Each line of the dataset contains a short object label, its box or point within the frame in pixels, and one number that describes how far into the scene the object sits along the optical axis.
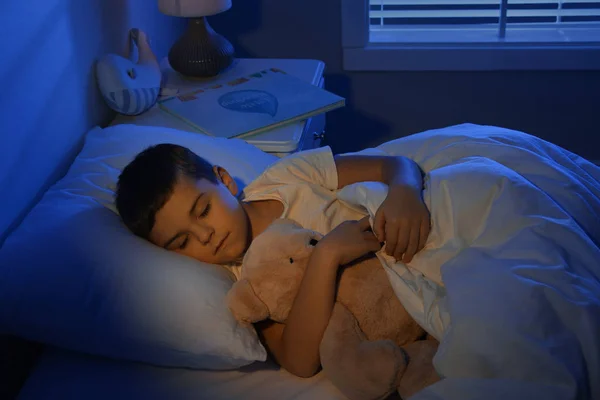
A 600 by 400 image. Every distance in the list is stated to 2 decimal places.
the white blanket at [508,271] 0.85
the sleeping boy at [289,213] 1.04
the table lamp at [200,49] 1.86
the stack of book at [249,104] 1.65
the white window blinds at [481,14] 2.33
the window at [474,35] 2.30
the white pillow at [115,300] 1.04
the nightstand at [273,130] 1.61
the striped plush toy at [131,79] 1.61
